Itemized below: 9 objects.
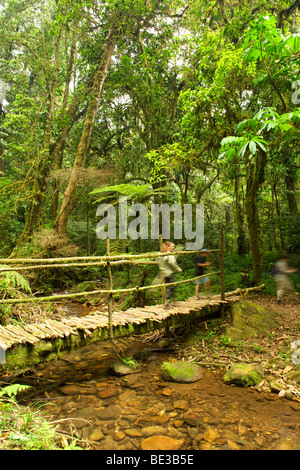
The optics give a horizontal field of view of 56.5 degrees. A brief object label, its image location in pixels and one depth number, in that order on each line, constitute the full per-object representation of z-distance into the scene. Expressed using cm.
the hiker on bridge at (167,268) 425
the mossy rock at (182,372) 322
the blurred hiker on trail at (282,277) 493
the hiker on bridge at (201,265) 498
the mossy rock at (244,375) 303
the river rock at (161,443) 212
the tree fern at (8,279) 437
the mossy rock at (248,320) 409
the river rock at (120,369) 347
